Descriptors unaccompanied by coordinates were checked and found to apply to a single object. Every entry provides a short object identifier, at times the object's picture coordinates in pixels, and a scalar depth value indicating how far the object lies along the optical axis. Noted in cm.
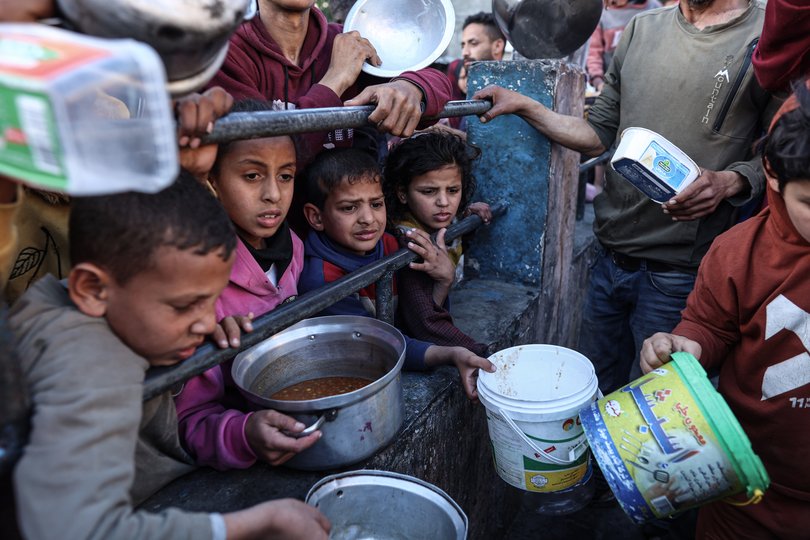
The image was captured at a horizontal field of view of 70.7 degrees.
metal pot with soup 139
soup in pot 168
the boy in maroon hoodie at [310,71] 175
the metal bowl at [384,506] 136
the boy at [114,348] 83
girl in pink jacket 137
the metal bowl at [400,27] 239
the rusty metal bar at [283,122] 114
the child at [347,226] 210
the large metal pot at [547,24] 266
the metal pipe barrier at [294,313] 117
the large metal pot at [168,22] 79
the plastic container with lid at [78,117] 64
